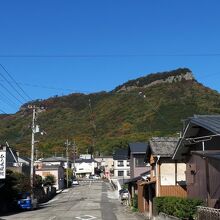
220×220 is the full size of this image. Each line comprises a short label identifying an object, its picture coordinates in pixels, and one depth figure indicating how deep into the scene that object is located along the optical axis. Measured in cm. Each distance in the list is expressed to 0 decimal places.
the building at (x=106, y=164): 13474
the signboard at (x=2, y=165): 3469
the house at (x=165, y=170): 3212
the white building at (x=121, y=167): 11158
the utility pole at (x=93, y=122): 11004
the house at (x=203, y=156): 1543
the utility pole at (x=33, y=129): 4892
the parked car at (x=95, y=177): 13745
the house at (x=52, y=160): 11369
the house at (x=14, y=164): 6094
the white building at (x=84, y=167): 14550
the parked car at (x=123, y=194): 5748
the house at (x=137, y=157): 5528
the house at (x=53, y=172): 8476
